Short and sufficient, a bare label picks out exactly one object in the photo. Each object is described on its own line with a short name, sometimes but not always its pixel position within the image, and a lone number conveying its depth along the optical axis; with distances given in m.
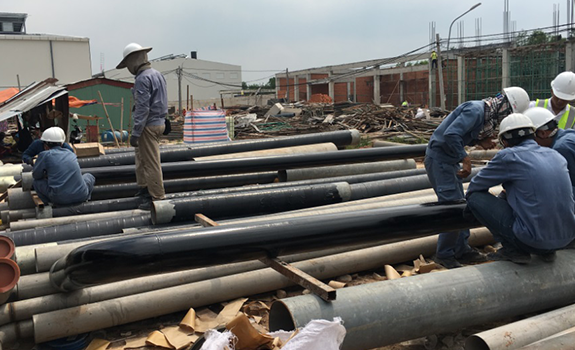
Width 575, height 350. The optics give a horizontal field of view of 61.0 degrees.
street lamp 18.83
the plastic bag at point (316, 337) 2.51
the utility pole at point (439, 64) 19.48
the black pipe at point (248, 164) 6.36
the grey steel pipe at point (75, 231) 4.53
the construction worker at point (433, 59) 21.04
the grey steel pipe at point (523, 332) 2.85
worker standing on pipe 5.49
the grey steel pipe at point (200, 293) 3.46
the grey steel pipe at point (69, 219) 5.09
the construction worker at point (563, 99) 5.11
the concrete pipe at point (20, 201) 6.00
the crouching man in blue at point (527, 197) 3.32
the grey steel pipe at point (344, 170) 7.13
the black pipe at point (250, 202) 4.88
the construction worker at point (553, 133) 3.90
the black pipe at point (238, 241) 3.00
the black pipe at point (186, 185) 6.37
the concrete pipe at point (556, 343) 2.79
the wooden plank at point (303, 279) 2.85
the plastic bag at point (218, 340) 2.48
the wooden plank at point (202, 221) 4.24
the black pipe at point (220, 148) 7.36
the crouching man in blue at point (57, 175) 5.63
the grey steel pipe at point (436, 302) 2.88
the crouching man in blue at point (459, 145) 4.31
